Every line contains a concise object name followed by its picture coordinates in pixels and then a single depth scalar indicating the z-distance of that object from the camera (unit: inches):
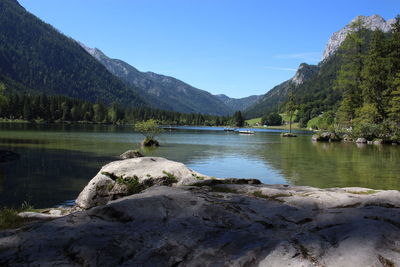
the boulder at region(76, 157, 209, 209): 691.4
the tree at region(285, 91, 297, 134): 5600.4
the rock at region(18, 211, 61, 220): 441.5
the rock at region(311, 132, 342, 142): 3973.9
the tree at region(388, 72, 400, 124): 2984.7
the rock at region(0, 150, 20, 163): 1561.1
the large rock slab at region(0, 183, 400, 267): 221.8
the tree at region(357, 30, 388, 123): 3472.0
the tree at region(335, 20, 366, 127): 3946.6
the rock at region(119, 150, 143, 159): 1748.3
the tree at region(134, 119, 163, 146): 2851.9
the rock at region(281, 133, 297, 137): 5269.7
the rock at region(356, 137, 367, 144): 3388.3
